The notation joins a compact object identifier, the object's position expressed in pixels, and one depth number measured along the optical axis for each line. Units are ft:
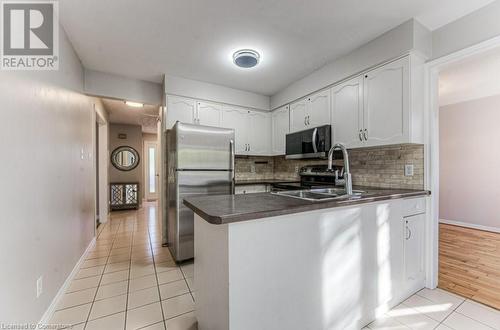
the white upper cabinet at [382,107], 6.68
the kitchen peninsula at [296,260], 3.73
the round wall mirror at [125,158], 20.88
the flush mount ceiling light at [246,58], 8.11
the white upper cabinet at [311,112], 9.42
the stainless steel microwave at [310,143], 9.06
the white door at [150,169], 25.68
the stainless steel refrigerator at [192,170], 8.76
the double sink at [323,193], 5.66
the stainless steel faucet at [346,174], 5.68
